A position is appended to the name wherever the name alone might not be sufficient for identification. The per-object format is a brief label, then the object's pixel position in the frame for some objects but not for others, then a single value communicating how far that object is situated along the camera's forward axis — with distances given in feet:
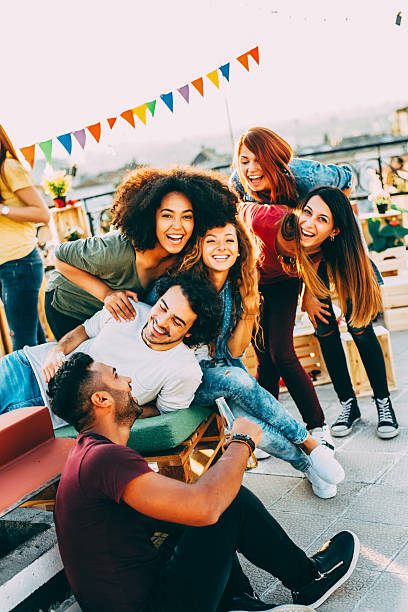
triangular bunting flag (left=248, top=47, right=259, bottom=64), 15.30
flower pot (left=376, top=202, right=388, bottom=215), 18.76
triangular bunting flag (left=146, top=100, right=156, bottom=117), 15.75
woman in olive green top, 9.08
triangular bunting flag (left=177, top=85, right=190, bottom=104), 15.84
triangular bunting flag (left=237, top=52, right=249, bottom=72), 15.24
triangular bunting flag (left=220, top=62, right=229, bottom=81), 15.33
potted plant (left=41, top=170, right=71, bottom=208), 21.94
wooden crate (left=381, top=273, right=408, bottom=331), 16.62
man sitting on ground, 5.15
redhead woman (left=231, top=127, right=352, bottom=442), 10.00
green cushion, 7.65
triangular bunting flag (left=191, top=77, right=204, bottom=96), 15.67
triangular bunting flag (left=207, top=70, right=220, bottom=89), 15.42
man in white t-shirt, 8.11
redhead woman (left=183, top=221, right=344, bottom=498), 8.76
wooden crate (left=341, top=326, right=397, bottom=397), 12.32
